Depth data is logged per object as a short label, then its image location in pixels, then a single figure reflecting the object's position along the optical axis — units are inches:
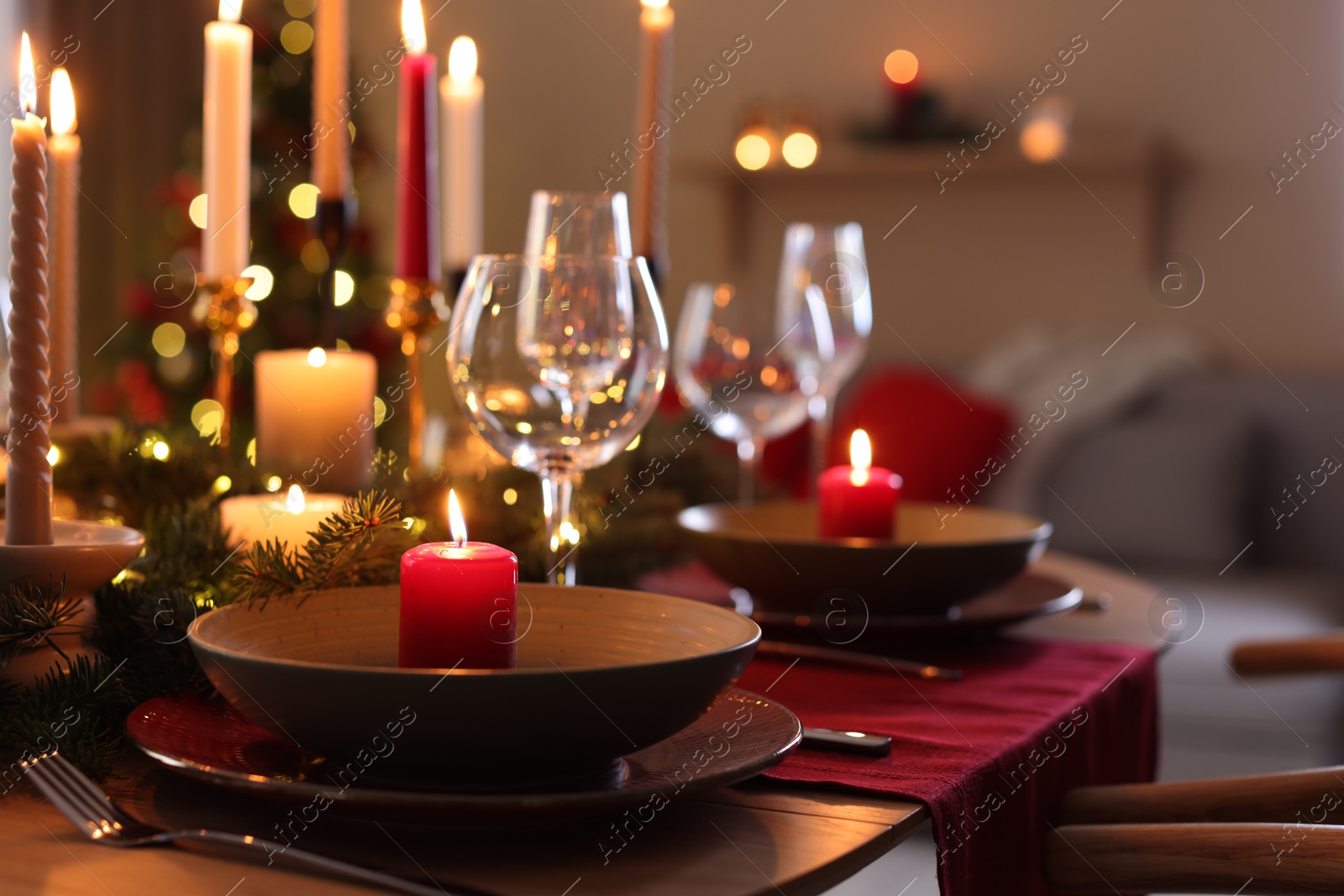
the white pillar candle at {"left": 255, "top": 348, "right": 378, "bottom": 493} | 66.5
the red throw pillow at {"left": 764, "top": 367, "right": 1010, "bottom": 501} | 156.1
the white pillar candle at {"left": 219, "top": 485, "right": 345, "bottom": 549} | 59.5
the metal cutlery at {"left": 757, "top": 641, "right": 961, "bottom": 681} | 62.7
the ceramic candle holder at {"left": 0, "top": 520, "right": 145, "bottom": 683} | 55.7
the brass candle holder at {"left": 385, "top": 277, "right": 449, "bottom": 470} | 69.4
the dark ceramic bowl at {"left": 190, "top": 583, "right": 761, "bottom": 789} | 51.6
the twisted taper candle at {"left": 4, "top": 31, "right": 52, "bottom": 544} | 55.3
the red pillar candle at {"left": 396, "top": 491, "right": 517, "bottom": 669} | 54.5
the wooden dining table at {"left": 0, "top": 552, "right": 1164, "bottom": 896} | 51.3
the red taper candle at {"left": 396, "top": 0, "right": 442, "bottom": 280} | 69.3
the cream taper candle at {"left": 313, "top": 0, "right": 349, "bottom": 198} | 68.9
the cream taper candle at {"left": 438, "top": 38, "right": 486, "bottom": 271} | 73.3
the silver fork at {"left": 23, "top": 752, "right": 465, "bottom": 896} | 50.8
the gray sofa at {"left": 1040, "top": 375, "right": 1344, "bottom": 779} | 126.9
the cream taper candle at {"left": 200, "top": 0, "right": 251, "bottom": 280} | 68.2
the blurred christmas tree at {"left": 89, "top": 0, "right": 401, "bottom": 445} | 215.9
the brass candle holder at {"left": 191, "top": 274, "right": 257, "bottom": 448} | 68.5
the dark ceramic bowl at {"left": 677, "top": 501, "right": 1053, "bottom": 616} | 64.1
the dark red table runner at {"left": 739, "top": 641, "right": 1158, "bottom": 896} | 55.8
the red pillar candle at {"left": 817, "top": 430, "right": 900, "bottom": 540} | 68.6
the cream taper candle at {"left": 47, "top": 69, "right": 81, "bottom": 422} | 72.1
